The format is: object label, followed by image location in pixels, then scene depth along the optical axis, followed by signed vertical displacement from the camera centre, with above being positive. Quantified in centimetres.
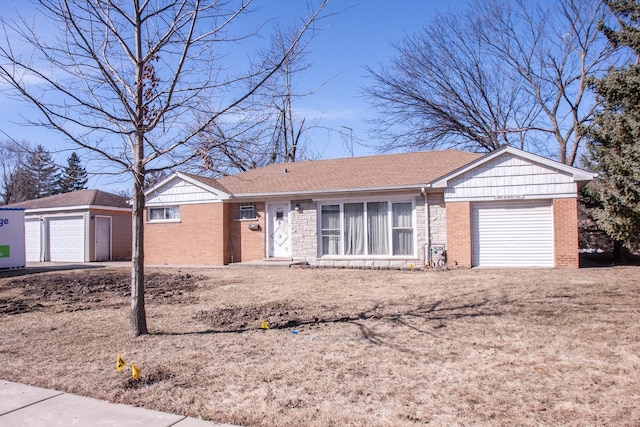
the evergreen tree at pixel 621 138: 1148 +233
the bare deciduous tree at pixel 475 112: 2528 +657
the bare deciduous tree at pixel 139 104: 630 +177
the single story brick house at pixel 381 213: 1431 +59
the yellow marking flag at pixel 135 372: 500 -148
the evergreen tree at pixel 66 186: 5420 +548
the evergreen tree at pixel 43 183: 5106 +558
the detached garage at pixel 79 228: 2325 +24
